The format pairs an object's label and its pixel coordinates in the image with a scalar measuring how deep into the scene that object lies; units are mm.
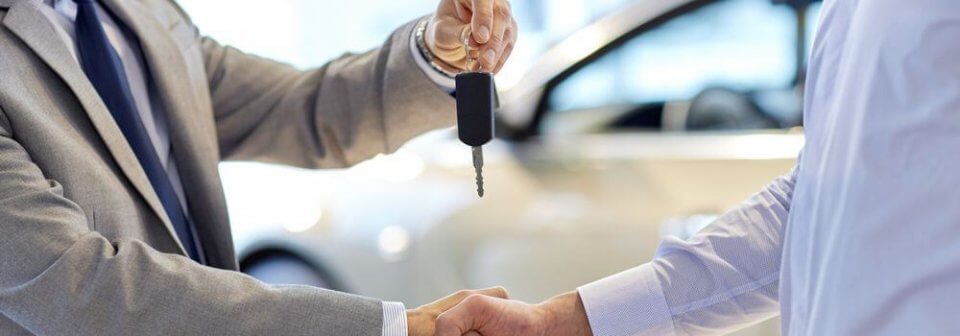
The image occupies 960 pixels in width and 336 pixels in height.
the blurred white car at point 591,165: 3035
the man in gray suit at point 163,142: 1343
